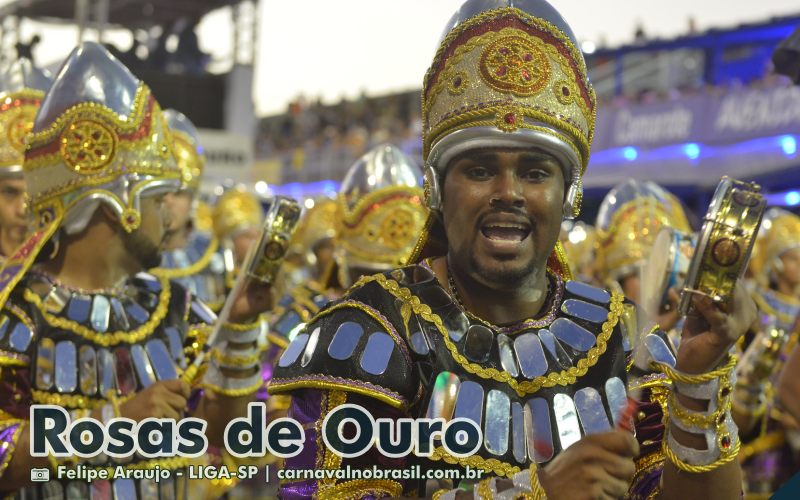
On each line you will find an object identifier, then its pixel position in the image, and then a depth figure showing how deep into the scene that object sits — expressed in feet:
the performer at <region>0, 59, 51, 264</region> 17.89
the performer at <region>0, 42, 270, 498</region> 13.57
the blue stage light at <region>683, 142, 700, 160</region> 70.03
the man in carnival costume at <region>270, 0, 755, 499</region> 9.36
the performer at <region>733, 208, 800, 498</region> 21.13
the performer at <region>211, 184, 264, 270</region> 37.22
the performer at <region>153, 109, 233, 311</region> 25.02
